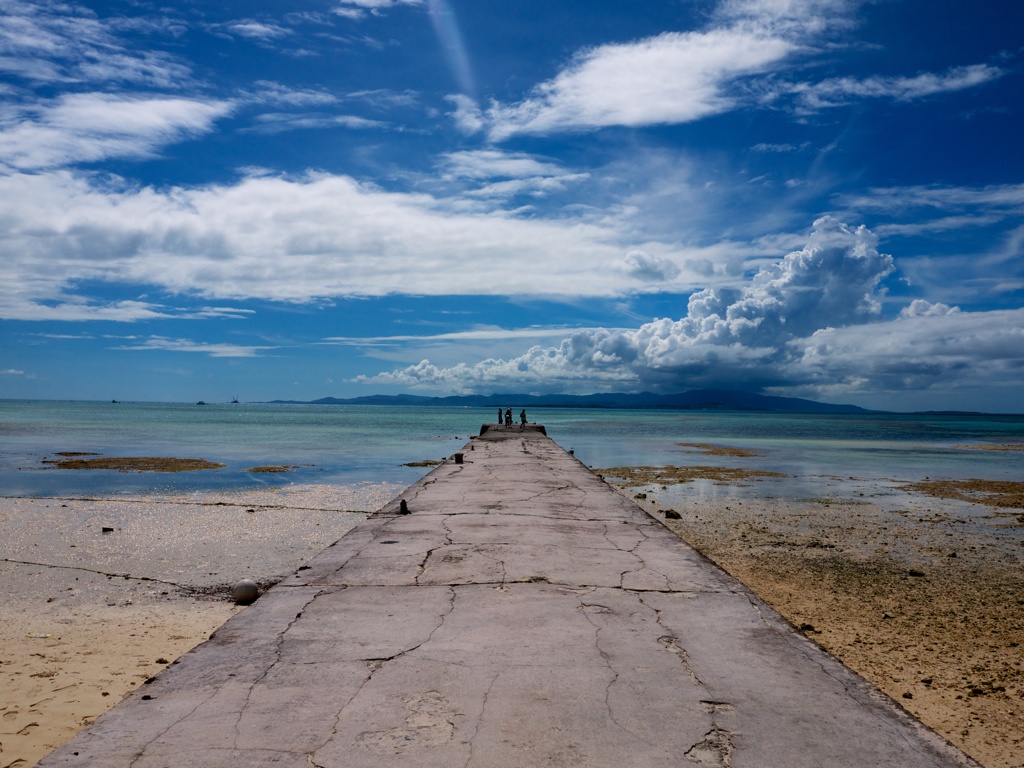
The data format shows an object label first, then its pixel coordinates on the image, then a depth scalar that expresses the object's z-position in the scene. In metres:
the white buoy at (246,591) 6.54
